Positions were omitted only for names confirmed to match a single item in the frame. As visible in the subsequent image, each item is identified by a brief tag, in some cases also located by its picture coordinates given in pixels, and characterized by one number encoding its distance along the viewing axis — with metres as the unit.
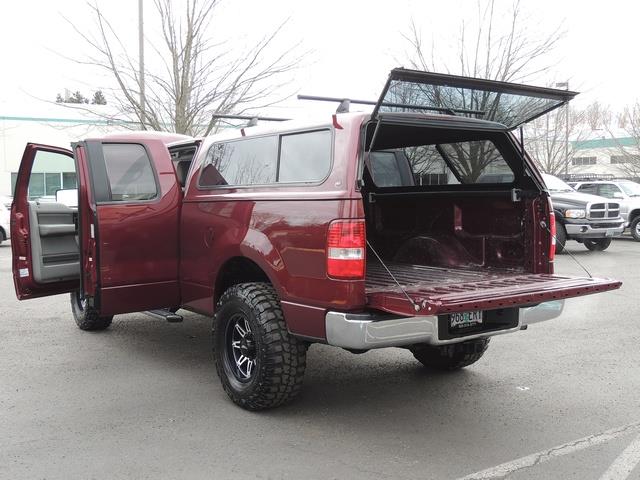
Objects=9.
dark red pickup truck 3.93
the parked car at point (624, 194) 18.67
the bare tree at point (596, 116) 38.03
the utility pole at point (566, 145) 28.11
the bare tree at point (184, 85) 14.60
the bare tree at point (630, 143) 32.97
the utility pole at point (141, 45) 14.35
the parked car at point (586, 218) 14.61
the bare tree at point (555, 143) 29.95
